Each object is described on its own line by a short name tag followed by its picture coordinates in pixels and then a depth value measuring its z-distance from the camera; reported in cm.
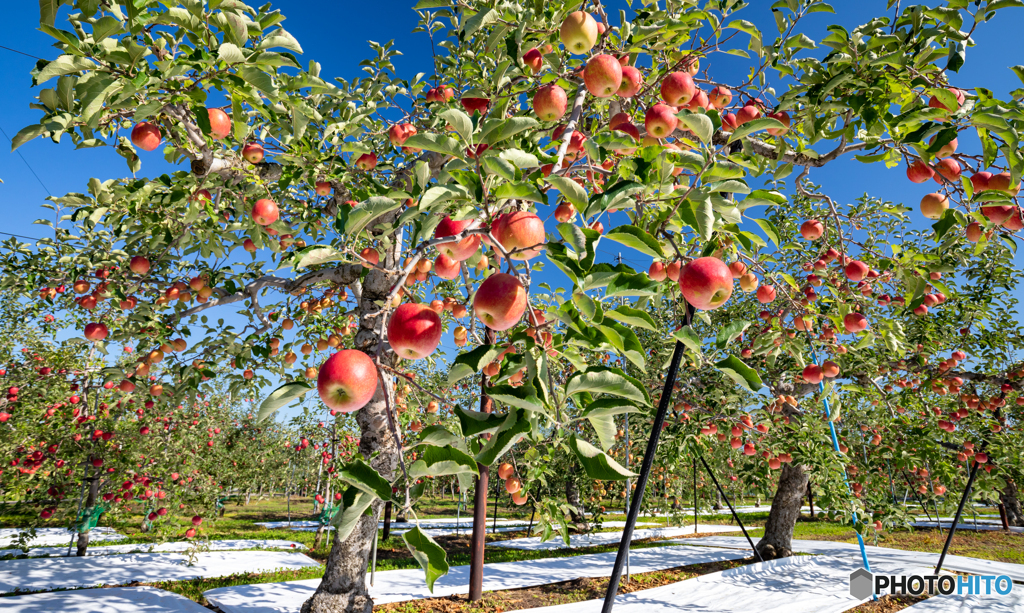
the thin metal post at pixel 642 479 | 106
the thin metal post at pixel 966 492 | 580
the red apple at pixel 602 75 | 155
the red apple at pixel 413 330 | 115
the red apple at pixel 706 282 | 120
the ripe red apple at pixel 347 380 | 105
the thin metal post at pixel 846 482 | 399
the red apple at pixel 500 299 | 107
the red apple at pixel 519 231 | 118
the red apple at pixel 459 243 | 141
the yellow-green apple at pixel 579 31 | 160
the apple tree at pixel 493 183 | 105
